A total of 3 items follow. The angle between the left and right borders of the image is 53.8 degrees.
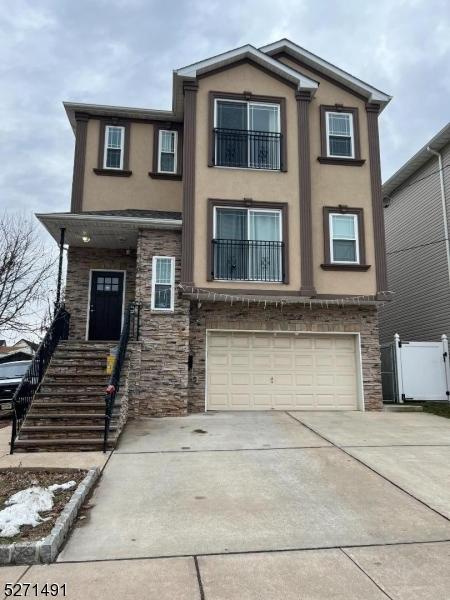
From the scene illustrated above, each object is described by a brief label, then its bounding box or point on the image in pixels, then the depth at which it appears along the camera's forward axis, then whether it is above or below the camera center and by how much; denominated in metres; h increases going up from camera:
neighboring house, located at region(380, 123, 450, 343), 13.96 +4.39
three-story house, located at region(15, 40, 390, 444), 10.82 +3.35
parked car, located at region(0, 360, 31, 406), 12.98 -0.23
